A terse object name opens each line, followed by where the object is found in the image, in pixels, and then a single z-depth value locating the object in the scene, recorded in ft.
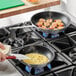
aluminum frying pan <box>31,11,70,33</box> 7.32
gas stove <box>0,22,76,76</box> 5.94
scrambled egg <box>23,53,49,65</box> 6.17
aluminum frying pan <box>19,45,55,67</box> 6.39
